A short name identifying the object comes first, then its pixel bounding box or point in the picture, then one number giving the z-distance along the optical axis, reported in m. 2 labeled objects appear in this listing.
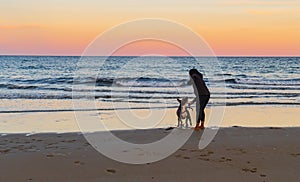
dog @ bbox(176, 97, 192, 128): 11.48
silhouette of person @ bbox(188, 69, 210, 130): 11.08
